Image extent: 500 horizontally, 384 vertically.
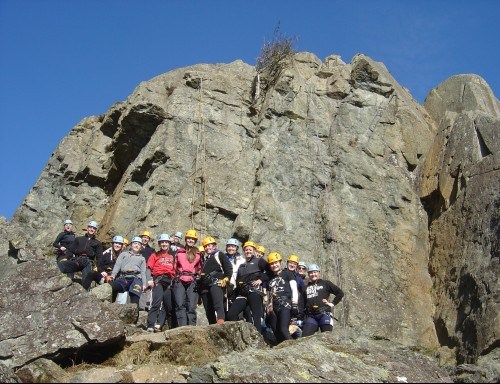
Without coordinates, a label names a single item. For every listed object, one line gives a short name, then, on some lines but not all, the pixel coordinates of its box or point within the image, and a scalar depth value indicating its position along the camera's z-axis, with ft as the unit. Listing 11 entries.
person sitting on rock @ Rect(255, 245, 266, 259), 51.40
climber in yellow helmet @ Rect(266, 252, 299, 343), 43.75
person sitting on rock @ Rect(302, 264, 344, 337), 45.47
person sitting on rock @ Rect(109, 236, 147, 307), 48.80
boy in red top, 45.32
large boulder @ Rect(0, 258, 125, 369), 36.78
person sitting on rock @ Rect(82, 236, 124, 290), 51.96
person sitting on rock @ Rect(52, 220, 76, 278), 56.13
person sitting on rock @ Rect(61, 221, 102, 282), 53.98
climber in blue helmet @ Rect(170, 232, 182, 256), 51.72
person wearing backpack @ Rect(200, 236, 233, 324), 43.78
